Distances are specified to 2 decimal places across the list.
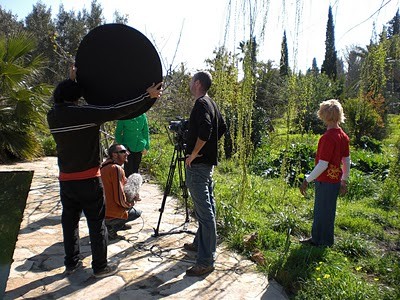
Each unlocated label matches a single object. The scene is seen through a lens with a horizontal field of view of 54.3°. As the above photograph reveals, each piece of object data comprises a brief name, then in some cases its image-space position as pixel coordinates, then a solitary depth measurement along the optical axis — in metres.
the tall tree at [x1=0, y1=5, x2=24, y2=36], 18.73
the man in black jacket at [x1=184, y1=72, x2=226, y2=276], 3.31
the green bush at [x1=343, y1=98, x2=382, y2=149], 12.08
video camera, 4.11
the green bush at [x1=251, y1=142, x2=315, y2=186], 7.29
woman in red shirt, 3.70
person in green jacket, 5.03
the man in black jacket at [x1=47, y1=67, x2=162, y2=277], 2.93
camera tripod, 4.24
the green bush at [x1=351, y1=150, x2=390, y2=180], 7.68
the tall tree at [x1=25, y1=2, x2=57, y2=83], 18.47
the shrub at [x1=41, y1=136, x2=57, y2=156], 9.91
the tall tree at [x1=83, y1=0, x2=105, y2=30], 18.77
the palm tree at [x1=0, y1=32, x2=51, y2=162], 7.82
